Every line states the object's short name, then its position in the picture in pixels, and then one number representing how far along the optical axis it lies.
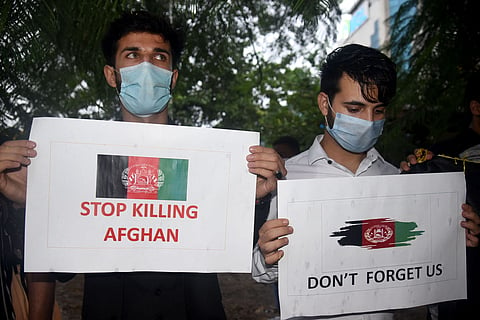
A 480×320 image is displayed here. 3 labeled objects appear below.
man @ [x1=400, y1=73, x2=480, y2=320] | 1.91
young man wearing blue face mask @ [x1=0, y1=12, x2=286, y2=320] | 1.68
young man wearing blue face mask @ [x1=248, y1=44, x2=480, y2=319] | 1.93
